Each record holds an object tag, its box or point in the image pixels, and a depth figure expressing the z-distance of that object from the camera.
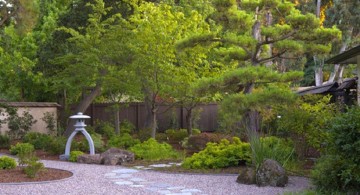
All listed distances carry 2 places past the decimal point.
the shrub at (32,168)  9.53
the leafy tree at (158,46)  14.79
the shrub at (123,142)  15.55
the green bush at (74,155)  13.32
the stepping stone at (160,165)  12.12
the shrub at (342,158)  7.58
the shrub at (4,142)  16.86
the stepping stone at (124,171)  11.24
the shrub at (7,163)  10.76
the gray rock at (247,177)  9.20
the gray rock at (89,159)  12.80
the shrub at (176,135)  19.19
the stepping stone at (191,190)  8.69
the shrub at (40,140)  15.88
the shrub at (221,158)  11.24
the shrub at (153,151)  13.68
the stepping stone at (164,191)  8.56
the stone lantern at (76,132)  13.64
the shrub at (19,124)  18.53
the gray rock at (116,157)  12.66
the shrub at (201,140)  14.63
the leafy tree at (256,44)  11.82
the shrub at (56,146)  14.95
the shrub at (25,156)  10.00
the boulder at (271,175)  8.99
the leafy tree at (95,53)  16.03
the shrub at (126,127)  20.72
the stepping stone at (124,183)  9.44
